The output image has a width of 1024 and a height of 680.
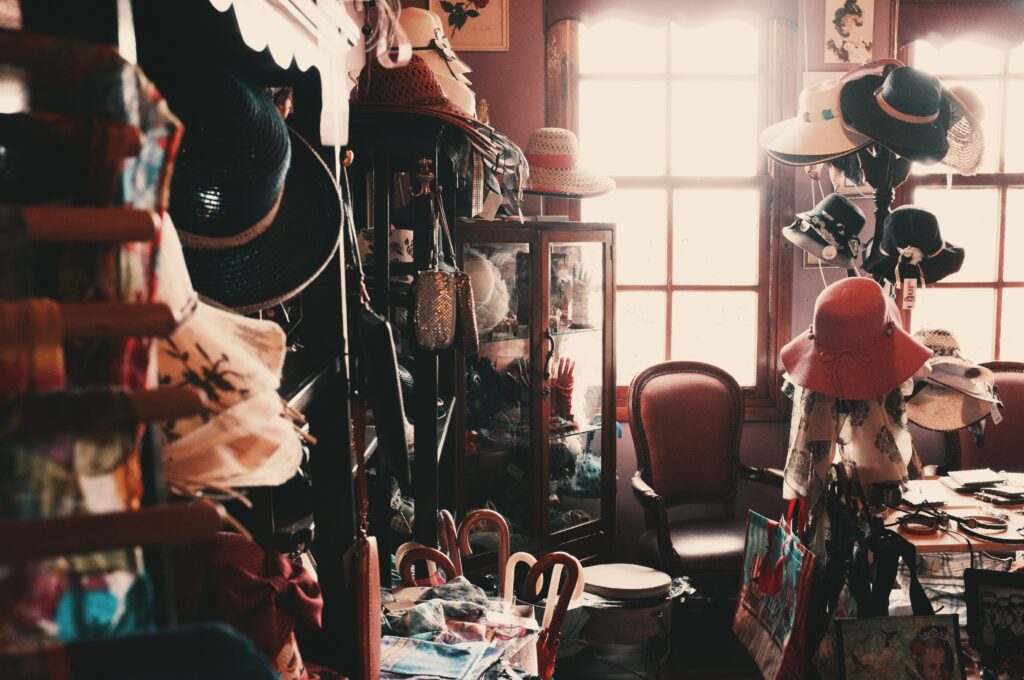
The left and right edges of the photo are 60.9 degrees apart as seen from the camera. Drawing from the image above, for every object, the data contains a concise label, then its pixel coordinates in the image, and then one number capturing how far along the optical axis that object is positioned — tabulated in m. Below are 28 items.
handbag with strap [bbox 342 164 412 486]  1.36
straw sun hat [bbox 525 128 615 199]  3.37
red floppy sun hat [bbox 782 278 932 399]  2.43
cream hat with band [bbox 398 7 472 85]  2.45
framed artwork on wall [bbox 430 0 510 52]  3.74
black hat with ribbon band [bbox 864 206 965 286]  2.88
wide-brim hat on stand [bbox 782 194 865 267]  3.08
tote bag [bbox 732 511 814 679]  2.54
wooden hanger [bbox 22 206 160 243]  0.42
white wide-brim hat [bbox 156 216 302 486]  0.64
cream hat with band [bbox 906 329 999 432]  2.75
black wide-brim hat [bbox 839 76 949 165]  2.82
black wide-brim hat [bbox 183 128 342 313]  0.98
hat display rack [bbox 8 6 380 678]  0.43
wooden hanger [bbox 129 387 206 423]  0.45
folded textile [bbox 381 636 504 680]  1.45
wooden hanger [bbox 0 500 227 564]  0.40
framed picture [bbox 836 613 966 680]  2.37
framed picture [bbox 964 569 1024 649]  2.44
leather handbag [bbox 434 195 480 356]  2.12
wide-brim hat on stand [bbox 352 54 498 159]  1.91
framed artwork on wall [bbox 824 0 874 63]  3.78
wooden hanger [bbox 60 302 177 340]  0.43
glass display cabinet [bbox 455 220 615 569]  3.13
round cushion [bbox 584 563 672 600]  3.07
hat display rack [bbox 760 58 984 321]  2.83
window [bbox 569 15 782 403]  3.90
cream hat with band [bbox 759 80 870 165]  3.01
